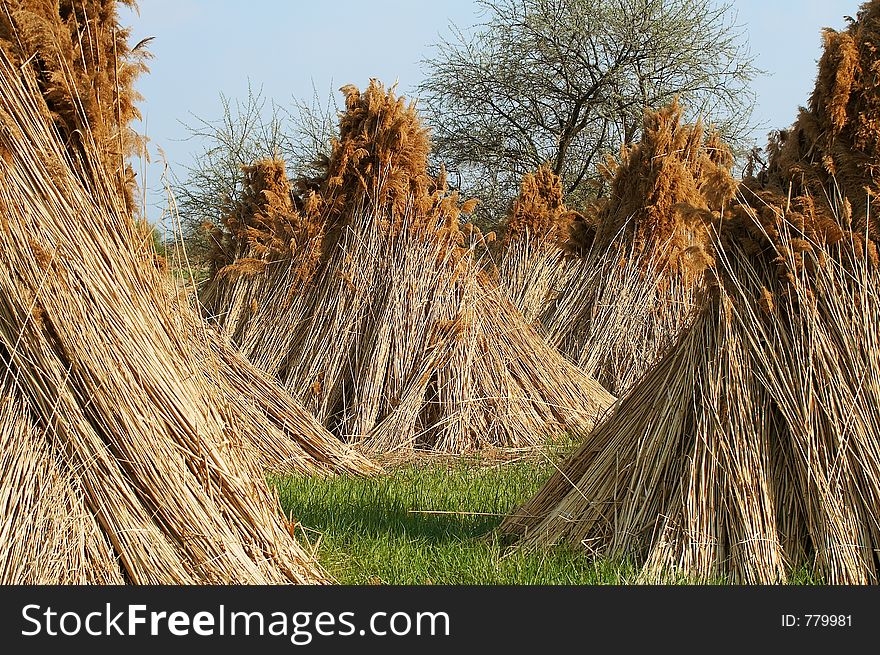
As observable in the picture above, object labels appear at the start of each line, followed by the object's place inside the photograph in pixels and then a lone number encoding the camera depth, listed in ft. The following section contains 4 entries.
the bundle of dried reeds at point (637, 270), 53.62
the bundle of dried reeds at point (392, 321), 43.83
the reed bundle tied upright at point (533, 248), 72.95
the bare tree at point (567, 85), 145.07
